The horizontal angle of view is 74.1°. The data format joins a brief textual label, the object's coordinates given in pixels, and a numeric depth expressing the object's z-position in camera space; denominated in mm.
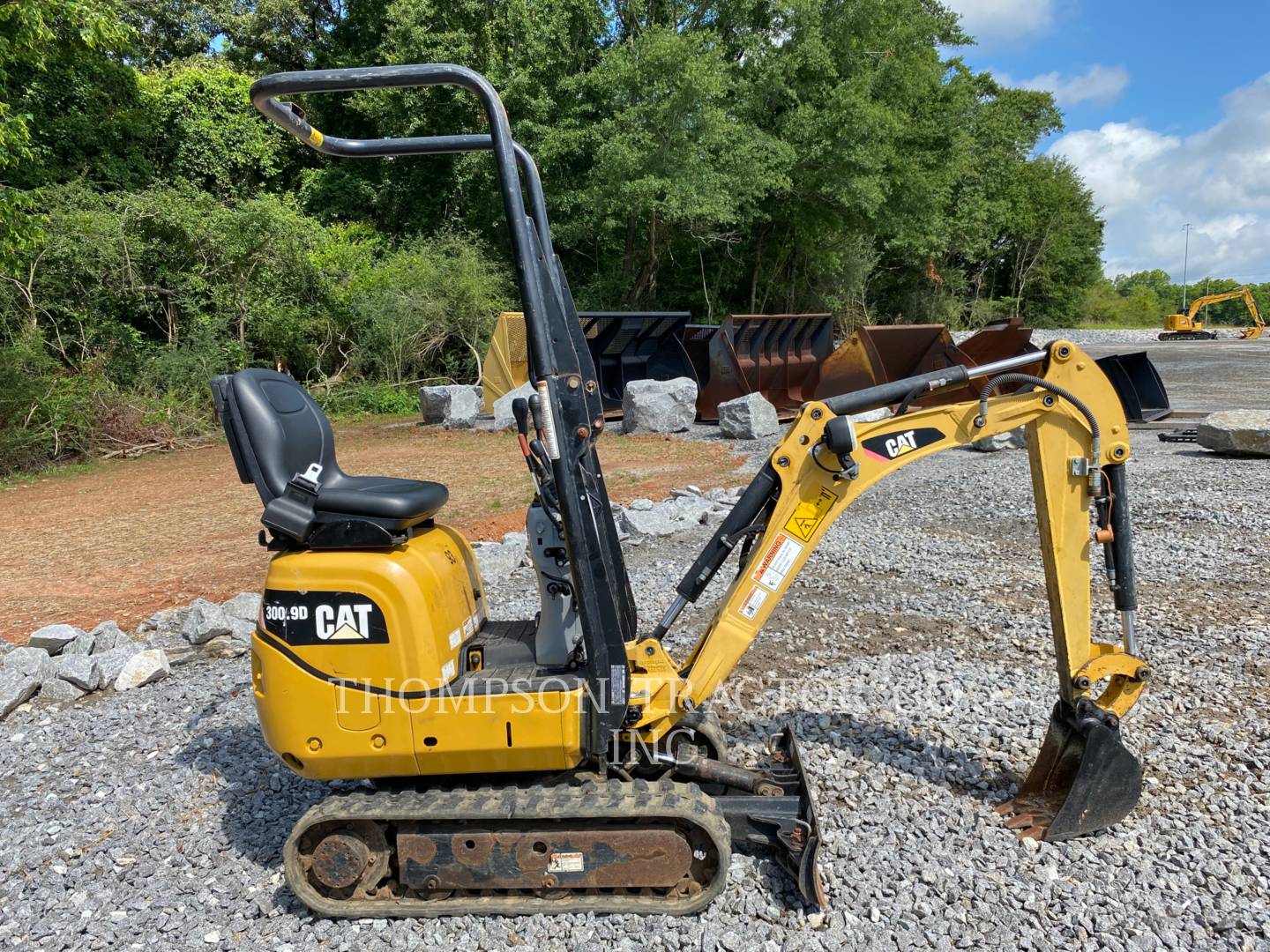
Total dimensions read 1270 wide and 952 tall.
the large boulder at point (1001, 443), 11000
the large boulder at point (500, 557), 6672
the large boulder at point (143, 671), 4863
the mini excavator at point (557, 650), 2773
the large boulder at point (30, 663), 4777
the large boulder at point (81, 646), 5305
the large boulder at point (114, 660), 4898
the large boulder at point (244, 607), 5668
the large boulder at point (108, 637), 5398
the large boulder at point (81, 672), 4789
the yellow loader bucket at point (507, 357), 15508
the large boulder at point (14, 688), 4535
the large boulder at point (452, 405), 15938
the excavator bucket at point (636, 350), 15430
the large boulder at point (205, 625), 5375
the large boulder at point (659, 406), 14250
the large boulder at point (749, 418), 13367
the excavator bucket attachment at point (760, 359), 14953
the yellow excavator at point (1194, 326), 39625
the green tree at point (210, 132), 21672
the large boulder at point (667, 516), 7820
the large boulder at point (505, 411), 15102
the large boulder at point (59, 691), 4758
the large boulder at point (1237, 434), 9852
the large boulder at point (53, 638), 5316
